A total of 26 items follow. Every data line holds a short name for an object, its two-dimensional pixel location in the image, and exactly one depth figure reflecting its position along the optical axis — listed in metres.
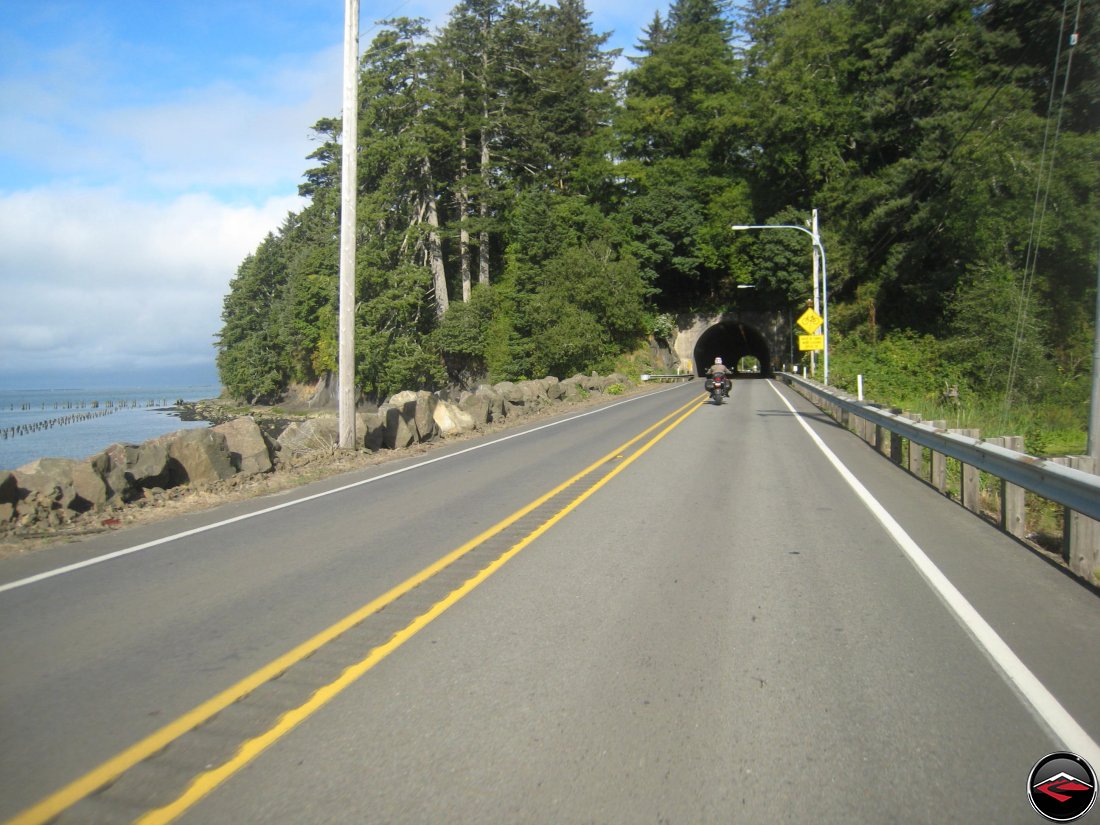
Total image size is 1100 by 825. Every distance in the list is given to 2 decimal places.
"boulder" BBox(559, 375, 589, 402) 38.87
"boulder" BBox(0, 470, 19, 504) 10.45
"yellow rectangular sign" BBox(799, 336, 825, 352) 37.59
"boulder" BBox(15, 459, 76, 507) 10.90
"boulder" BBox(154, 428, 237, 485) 13.55
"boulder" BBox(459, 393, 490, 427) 24.97
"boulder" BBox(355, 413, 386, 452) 18.61
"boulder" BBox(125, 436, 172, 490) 12.59
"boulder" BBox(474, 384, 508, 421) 27.12
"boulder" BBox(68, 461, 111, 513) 11.40
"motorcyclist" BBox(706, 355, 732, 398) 31.70
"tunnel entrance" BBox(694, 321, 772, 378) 78.69
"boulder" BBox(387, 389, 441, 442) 20.75
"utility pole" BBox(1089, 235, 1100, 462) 9.88
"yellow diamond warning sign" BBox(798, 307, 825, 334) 36.38
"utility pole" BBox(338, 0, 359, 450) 17.73
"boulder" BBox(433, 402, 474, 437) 22.62
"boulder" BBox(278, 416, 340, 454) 17.38
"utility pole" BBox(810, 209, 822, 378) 39.47
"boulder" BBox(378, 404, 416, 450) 19.73
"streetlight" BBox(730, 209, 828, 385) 38.81
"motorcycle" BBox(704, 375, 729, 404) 31.11
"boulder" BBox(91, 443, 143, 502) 11.95
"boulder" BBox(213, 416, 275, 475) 14.94
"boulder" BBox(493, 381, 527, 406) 31.28
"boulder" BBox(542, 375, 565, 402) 37.44
